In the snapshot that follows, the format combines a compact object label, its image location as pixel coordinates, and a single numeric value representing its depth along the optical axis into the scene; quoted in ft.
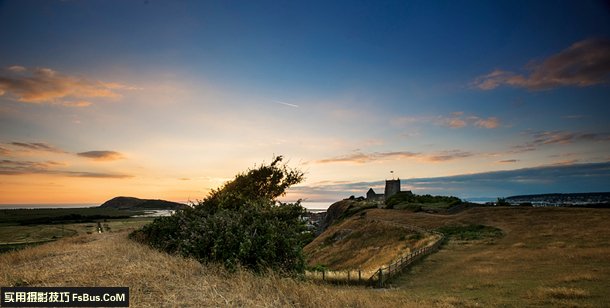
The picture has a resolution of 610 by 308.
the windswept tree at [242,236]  44.68
